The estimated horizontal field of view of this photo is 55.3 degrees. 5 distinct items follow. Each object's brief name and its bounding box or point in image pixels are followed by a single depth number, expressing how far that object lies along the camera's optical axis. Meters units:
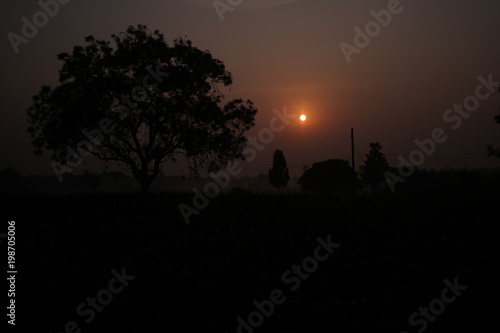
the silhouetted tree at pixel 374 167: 158.62
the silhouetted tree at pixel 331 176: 143.38
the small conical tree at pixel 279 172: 161.62
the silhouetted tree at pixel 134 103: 44.06
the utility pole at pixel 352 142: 63.44
